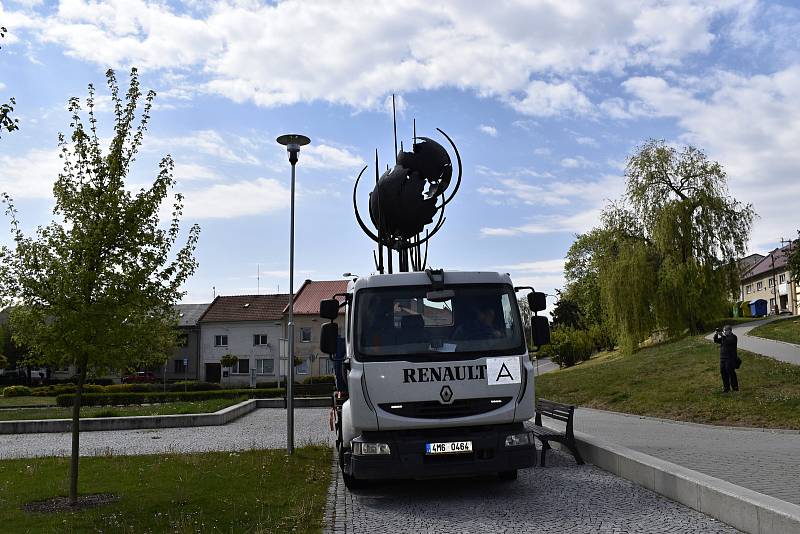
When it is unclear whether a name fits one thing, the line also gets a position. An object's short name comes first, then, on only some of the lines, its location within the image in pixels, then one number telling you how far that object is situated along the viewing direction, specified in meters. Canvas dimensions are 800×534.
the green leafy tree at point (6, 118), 5.26
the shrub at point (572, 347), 46.75
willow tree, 34.59
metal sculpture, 12.24
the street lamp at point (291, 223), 12.63
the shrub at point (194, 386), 41.62
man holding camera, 17.50
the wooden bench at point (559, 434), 9.95
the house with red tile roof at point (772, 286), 73.12
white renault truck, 7.61
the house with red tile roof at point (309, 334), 57.66
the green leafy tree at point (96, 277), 7.77
